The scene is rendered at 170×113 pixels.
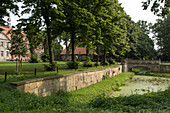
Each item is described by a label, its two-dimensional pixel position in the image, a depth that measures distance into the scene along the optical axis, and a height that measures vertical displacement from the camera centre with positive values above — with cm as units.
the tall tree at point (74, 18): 1456 +414
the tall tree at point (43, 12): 1310 +412
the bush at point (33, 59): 2647 -31
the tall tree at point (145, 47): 4206 +267
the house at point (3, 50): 4325 +220
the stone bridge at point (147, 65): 3441 -212
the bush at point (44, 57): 2967 +3
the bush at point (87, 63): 2093 -87
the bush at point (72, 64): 1712 -88
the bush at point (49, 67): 1409 -94
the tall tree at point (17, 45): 1199 +100
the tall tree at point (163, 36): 4791 +676
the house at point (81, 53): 5090 +137
